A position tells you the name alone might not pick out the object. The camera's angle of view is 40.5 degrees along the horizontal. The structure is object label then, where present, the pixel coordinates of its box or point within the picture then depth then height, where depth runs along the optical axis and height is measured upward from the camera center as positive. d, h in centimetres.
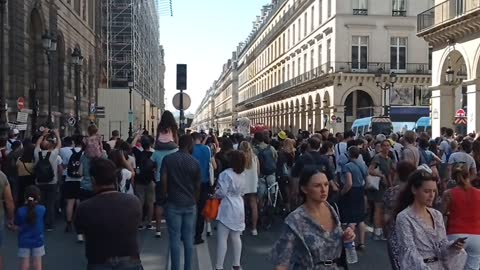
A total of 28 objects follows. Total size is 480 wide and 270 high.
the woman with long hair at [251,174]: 1001 -70
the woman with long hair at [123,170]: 954 -59
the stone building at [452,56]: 2448 +311
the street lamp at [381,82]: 3731 +346
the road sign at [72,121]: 3103 +43
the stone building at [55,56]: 2697 +383
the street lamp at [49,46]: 2161 +289
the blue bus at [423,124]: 3541 +38
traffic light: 1332 +110
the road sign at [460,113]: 2476 +67
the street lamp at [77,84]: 3844 +286
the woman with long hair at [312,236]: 409 -66
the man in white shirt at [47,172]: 1128 -74
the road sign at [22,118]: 2111 +39
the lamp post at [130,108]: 3888 +142
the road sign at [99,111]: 3347 +99
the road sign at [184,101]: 1386 +63
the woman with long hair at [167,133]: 939 -4
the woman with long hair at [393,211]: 468 -68
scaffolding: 5450 +770
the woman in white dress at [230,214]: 804 -104
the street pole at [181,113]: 1351 +39
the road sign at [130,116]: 3888 +82
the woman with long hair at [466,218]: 591 -80
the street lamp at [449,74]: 2552 +225
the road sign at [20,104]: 2150 +86
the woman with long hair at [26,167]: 1167 -67
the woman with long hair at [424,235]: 447 -73
